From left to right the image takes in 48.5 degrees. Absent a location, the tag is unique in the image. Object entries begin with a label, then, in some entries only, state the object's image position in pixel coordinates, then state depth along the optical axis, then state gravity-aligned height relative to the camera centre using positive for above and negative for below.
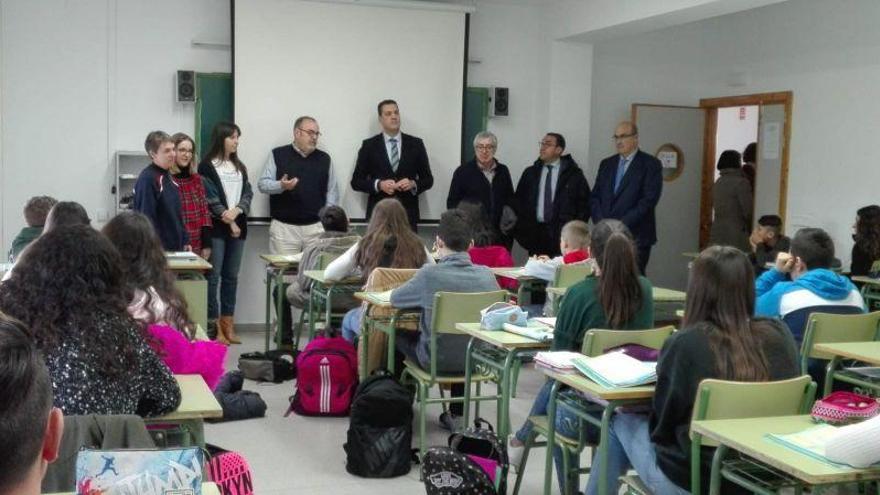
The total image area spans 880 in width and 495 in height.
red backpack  5.42 -1.29
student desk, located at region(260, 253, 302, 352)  6.80 -0.90
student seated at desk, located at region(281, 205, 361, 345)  6.36 -0.64
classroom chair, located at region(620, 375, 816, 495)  2.60 -0.70
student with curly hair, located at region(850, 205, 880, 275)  7.26 -0.57
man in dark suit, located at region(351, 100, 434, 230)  8.17 -0.16
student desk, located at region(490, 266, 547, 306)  6.36 -0.86
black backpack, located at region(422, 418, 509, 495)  3.56 -1.18
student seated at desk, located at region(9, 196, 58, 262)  5.36 -0.46
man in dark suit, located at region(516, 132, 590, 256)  8.42 -0.39
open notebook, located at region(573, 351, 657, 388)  3.06 -0.68
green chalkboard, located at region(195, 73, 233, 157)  7.98 +0.32
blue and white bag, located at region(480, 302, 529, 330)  4.08 -0.69
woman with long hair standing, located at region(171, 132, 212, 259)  6.86 -0.36
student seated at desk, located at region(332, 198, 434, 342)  5.45 -0.55
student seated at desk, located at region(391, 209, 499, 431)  4.62 -0.64
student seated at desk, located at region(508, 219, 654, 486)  3.74 -0.56
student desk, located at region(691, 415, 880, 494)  2.24 -0.71
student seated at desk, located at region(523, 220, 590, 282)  5.91 -0.54
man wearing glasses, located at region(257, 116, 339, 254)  7.98 -0.40
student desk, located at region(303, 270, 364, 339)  5.80 -0.87
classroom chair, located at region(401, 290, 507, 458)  4.51 -0.77
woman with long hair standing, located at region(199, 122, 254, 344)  7.50 -0.53
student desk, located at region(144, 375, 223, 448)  2.73 -0.75
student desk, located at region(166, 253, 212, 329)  5.73 -0.83
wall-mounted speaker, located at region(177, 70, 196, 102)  7.89 +0.45
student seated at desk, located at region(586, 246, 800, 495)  2.84 -0.58
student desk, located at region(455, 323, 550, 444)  3.88 -0.86
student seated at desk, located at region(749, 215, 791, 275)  7.94 -0.65
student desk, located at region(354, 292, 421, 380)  4.86 -0.90
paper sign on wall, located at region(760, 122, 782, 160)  9.02 +0.17
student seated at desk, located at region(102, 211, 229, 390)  3.17 -0.53
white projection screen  8.00 +0.59
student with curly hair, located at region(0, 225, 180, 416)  2.46 -0.46
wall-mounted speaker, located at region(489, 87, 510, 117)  8.87 +0.45
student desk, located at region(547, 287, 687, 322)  5.42 -0.83
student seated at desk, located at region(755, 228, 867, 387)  4.41 -0.59
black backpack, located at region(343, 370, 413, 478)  4.43 -1.31
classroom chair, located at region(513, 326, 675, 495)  3.45 -0.69
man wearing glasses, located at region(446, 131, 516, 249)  8.33 -0.29
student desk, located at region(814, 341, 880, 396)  3.75 -0.74
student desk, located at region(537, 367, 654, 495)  3.01 -0.79
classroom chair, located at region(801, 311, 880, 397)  4.19 -0.74
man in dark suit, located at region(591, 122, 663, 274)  8.21 -0.28
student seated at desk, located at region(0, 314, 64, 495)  1.03 -0.30
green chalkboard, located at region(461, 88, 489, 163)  8.82 +0.32
